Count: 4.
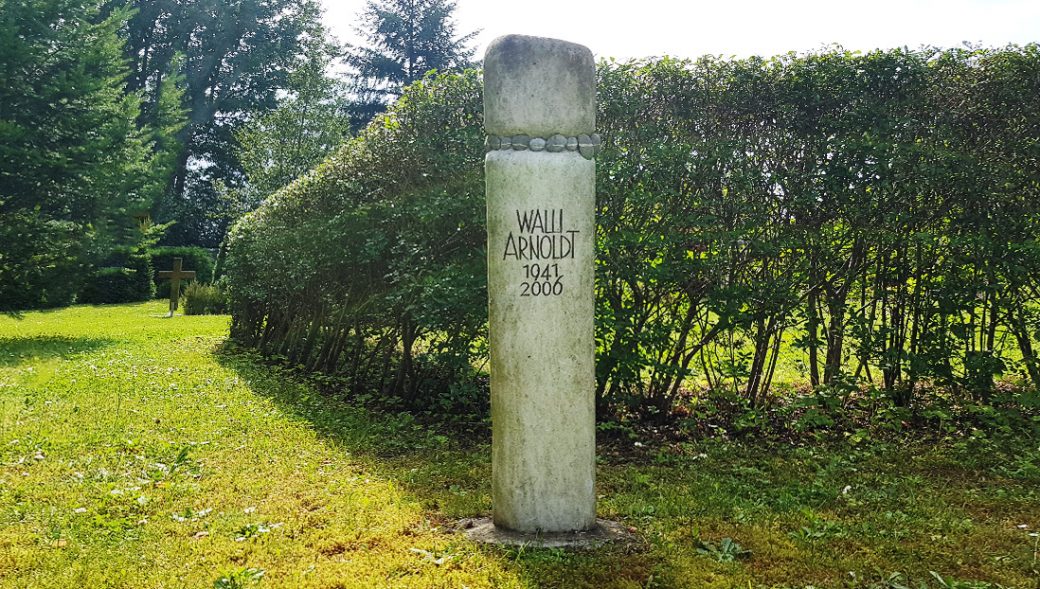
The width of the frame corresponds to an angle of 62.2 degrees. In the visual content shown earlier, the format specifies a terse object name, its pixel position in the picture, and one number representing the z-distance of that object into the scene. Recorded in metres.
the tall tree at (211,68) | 36.91
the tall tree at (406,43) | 37.34
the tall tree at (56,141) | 14.73
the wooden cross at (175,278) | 20.44
